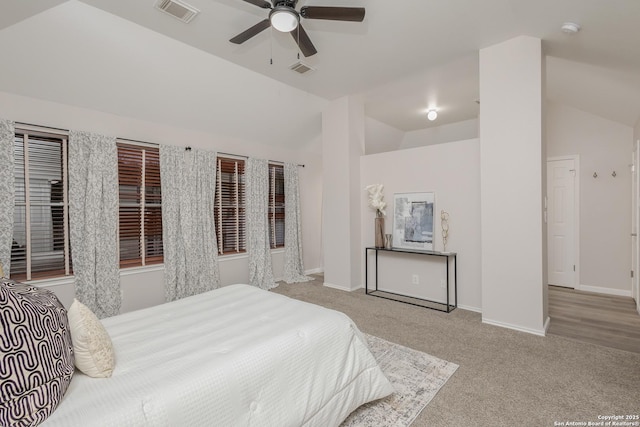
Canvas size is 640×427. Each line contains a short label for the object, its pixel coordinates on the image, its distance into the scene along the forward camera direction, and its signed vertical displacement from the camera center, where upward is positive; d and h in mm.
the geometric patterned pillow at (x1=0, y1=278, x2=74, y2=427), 973 -520
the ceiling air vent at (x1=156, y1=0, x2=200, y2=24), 2574 +1848
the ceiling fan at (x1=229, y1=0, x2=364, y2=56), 2154 +1486
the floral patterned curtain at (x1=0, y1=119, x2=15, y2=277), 2898 +265
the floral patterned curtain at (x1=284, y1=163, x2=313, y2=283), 5531 -324
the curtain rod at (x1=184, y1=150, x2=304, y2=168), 4266 +957
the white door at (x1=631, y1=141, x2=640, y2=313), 3705 -200
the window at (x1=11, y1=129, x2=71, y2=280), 3107 +91
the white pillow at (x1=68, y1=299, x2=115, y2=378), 1320 -600
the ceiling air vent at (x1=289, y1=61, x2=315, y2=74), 3682 +1857
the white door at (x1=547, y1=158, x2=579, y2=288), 4695 -195
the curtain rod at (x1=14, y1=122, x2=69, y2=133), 3016 +953
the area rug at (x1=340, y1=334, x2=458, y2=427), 1870 -1301
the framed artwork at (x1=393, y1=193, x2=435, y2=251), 4223 -134
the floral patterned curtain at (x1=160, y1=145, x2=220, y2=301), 4055 -103
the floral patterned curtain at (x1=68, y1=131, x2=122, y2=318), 3330 -47
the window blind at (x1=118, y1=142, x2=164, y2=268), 3805 +119
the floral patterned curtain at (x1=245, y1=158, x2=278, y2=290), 5012 -205
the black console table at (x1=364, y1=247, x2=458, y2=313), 3895 -1252
